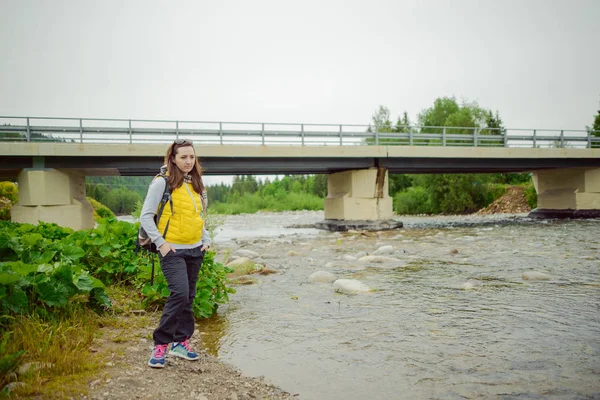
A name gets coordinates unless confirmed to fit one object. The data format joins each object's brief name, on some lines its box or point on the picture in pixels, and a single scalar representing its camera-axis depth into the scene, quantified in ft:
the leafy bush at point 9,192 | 71.00
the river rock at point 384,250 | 37.65
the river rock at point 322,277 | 25.14
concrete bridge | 57.67
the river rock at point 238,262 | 30.31
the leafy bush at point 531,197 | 129.08
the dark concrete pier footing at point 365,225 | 70.69
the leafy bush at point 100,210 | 90.62
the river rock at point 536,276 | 24.02
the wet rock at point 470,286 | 22.15
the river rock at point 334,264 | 31.48
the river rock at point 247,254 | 38.50
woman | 11.00
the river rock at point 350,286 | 21.58
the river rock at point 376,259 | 32.68
